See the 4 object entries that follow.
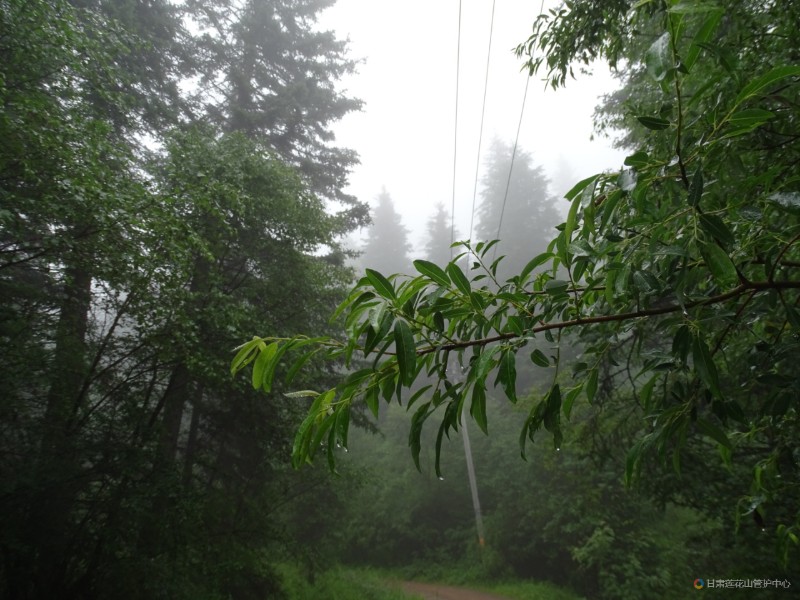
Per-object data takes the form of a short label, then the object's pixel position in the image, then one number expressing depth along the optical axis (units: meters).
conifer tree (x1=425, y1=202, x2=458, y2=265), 26.80
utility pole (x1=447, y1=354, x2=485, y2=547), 12.70
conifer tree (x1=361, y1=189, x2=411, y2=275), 28.42
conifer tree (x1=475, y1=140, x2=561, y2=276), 22.30
